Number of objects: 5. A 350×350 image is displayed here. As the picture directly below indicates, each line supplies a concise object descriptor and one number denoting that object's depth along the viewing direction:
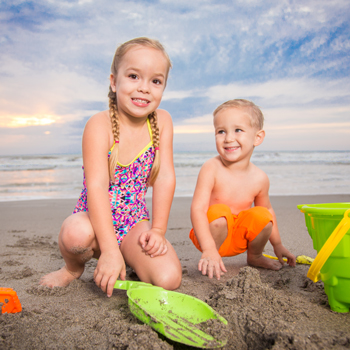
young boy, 2.12
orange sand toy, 1.37
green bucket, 1.29
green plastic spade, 1.13
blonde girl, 1.77
